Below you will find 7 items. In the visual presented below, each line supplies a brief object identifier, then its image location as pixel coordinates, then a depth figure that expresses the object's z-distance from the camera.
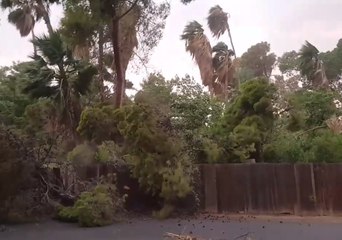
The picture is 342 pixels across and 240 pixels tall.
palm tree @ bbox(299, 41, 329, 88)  28.58
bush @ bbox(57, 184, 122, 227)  12.49
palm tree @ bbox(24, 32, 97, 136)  17.62
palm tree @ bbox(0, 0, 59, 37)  28.59
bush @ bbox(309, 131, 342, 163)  15.95
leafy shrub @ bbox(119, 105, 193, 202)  13.91
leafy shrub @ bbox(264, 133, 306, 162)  16.42
